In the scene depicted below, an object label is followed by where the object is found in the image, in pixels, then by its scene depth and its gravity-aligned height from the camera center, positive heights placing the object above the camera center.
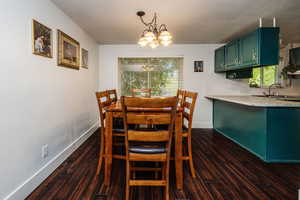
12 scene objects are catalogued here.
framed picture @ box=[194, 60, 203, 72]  4.17 +0.75
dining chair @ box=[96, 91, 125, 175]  1.90 -0.46
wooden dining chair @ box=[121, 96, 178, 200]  1.24 -0.35
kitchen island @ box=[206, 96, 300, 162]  2.28 -0.56
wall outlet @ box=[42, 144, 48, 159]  1.91 -0.72
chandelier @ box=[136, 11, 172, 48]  2.07 +0.75
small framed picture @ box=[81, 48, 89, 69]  3.14 +0.73
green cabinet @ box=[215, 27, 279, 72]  2.49 +0.75
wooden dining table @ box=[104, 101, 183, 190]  1.70 -0.54
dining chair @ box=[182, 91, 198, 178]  1.88 -0.49
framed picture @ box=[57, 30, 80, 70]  2.26 +0.67
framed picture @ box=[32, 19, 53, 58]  1.74 +0.64
